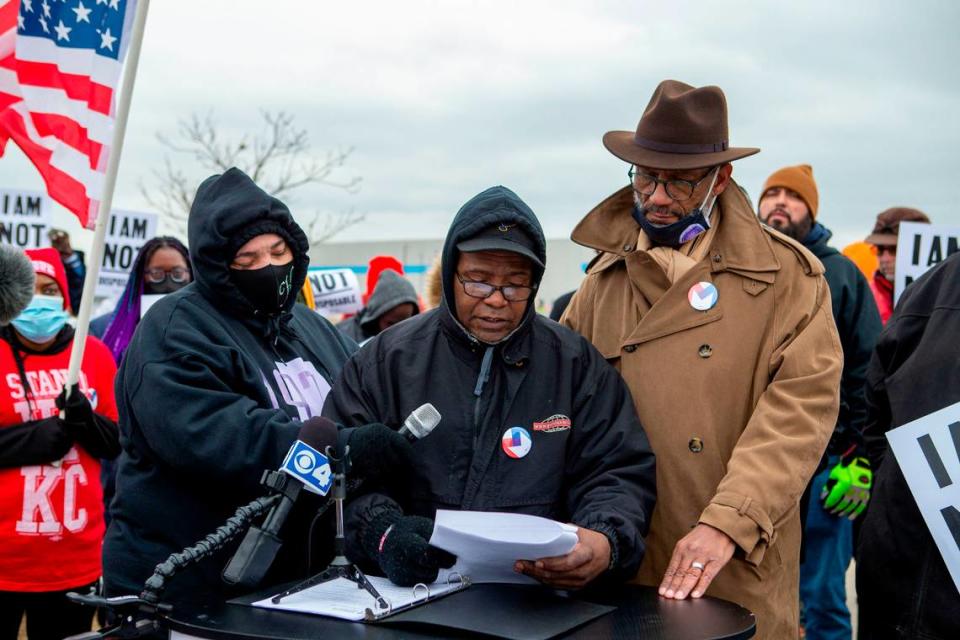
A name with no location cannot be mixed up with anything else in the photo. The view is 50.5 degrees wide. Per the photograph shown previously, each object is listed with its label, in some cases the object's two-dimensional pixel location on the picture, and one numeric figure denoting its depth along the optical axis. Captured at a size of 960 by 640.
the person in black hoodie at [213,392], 3.14
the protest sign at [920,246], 6.41
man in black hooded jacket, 2.86
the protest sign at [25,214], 9.34
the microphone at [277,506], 2.35
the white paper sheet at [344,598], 2.34
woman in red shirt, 4.92
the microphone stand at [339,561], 2.53
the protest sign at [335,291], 9.01
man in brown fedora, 3.07
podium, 2.19
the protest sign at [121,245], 9.19
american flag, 5.52
